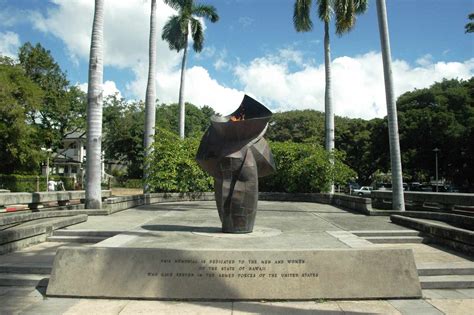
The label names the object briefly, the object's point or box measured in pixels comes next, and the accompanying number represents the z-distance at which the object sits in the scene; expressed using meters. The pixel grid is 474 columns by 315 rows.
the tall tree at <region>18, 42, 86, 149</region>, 37.41
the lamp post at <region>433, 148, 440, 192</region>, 34.94
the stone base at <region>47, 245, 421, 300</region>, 5.85
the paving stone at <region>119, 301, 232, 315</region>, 5.40
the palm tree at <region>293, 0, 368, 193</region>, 22.33
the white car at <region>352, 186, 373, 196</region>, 41.81
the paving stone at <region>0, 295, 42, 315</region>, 5.48
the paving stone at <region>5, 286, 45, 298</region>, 6.14
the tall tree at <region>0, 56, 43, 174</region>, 28.14
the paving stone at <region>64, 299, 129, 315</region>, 5.38
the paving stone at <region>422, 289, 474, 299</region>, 6.14
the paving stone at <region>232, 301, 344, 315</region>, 5.43
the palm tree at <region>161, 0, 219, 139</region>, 30.36
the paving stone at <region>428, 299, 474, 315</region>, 5.50
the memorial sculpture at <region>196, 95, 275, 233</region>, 9.20
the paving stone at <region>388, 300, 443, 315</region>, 5.42
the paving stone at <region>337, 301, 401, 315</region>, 5.44
